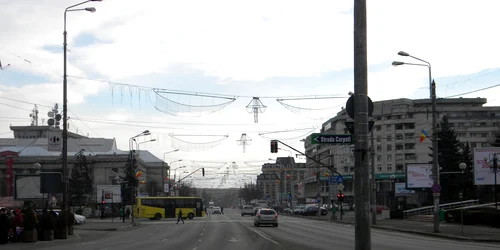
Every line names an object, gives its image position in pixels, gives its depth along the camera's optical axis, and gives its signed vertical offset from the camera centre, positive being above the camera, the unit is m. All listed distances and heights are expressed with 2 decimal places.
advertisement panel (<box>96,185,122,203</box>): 71.62 -3.88
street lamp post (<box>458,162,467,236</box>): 70.47 -2.72
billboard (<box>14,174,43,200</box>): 40.22 -1.71
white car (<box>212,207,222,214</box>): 118.89 -10.12
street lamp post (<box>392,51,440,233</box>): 36.03 +1.11
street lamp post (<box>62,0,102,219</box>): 32.62 +3.04
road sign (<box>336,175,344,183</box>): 58.25 -1.78
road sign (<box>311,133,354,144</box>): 11.89 +0.50
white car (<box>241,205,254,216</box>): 98.05 -8.30
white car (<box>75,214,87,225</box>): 58.22 -5.87
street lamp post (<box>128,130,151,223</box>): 57.86 +2.73
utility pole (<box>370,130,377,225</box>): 47.00 -2.76
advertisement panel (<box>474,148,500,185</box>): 53.56 -0.36
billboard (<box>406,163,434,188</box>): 61.16 -1.56
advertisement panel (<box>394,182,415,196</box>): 76.31 -3.78
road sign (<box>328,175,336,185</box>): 65.12 -2.08
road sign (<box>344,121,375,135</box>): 10.98 +0.67
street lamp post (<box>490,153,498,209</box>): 42.33 -0.21
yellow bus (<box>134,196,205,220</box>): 75.38 -5.90
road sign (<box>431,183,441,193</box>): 36.17 -1.67
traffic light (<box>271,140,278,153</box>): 45.07 +1.23
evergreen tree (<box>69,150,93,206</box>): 102.43 -3.55
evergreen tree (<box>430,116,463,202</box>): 71.94 +0.15
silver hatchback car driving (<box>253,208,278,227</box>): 49.22 -4.73
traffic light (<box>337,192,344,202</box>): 58.14 -3.57
